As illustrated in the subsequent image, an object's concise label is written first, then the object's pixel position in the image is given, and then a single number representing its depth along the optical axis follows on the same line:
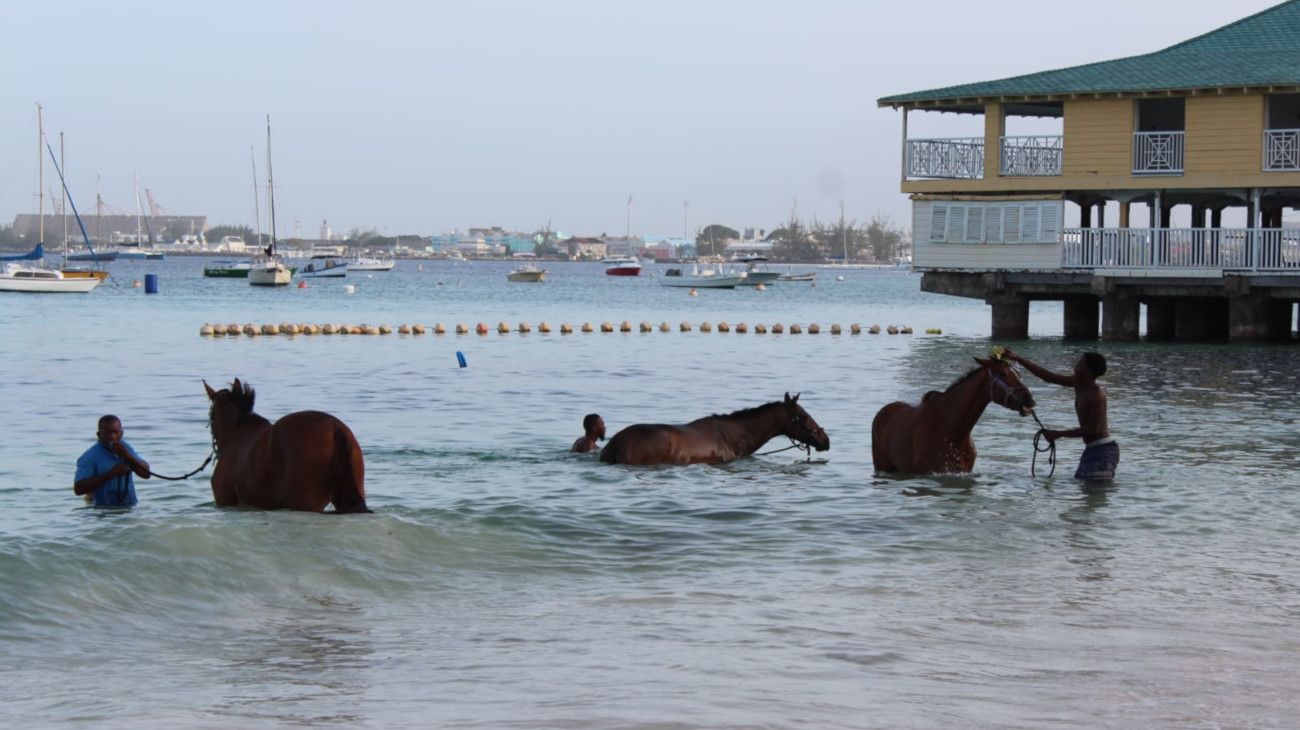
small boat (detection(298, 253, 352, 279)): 161.50
